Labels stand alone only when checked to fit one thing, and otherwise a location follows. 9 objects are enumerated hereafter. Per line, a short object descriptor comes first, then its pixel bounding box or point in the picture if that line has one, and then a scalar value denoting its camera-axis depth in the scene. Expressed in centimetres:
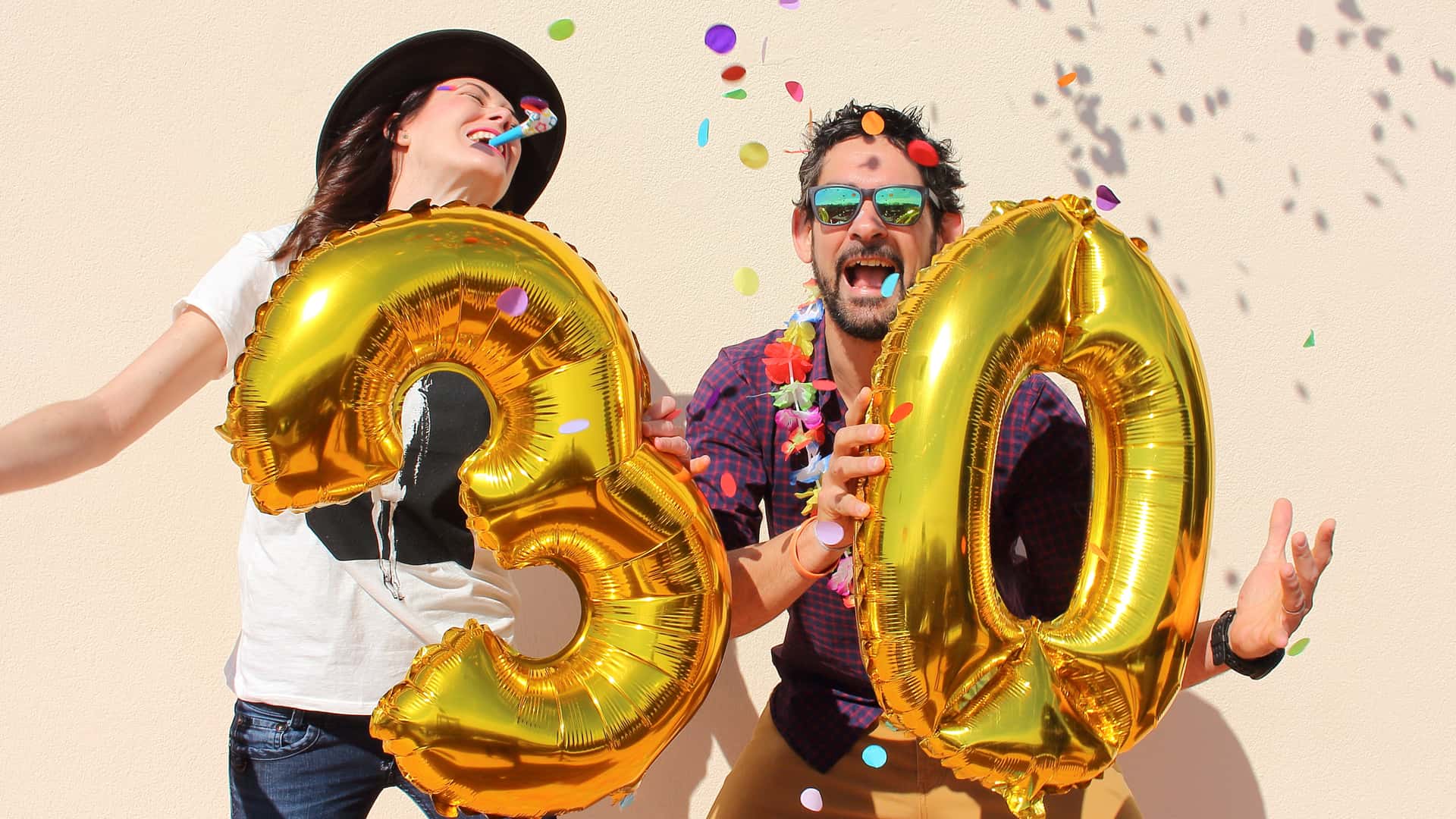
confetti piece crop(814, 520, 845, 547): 141
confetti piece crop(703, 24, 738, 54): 230
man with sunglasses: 178
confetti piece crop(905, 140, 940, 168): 176
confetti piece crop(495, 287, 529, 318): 132
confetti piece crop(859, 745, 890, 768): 175
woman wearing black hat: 156
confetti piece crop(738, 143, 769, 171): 193
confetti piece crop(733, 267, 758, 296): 206
